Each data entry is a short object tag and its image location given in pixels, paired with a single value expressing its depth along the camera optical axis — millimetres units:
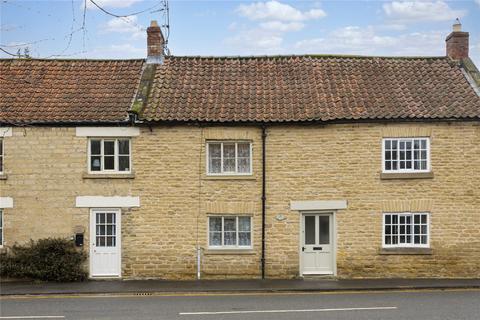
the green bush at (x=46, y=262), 18219
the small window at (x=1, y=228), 18781
